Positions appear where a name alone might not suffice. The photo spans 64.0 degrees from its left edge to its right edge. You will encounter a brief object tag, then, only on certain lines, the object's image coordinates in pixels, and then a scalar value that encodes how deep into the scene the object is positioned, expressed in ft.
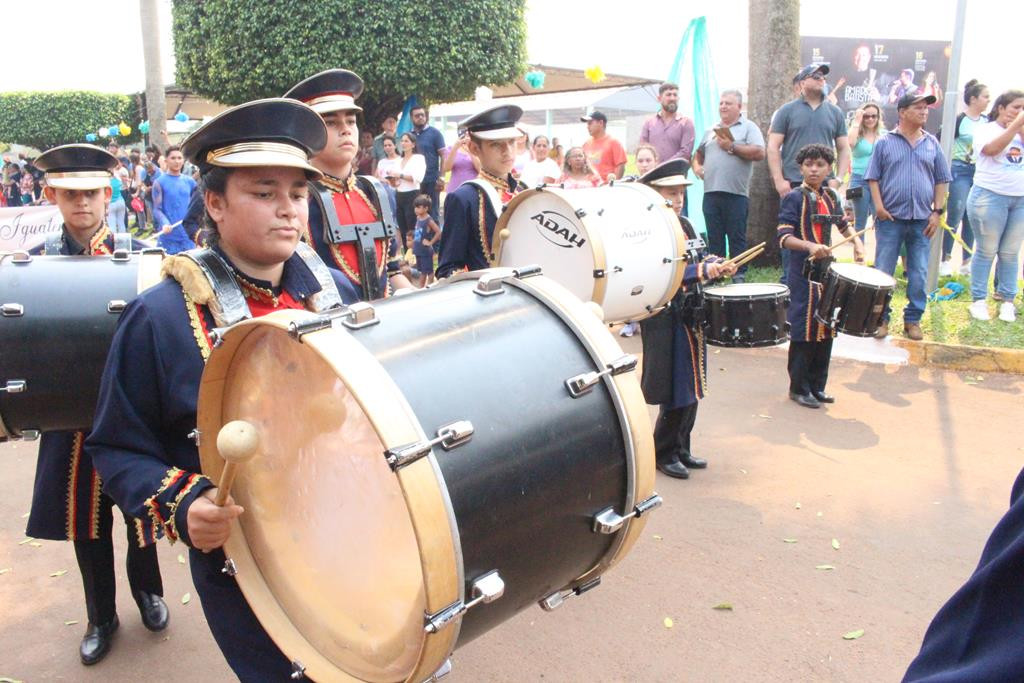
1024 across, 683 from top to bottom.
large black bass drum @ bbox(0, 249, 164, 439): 9.00
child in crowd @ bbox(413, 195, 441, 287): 33.63
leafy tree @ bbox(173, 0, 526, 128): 45.29
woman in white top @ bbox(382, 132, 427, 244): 37.58
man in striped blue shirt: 23.26
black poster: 55.67
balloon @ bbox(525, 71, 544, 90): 52.49
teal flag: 33.50
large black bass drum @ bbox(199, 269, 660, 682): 5.04
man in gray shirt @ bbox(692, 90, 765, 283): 27.40
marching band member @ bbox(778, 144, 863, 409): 18.61
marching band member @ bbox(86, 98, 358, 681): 6.28
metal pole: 25.85
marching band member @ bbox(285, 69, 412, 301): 11.70
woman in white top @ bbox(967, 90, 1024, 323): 24.70
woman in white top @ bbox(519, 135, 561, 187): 34.45
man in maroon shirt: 30.12
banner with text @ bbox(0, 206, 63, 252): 30.83
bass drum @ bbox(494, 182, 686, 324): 13.82
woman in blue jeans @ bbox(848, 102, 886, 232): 32.27
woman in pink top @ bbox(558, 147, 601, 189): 29.17
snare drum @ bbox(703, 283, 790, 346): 15.15
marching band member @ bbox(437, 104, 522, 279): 14.62
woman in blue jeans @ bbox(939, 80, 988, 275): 29.22
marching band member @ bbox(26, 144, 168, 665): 10.38
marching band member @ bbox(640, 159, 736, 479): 15.24
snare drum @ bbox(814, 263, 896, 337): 17.10
